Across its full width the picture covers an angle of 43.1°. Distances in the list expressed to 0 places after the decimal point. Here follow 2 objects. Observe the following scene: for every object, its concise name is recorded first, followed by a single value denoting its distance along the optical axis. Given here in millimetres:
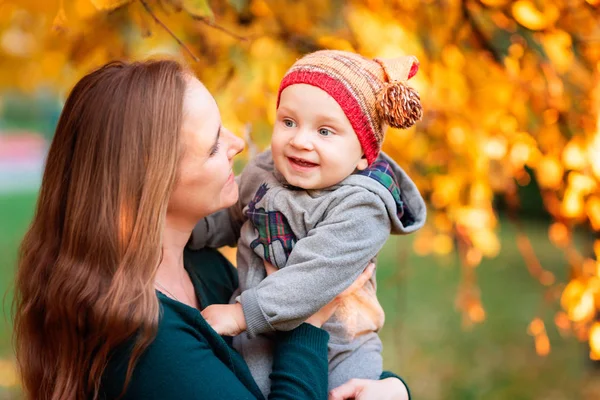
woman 1764
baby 1939
